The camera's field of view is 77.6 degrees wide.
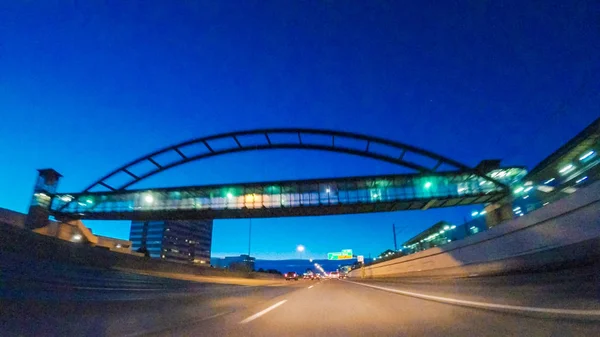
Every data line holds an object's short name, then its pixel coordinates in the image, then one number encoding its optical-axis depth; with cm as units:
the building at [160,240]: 19575
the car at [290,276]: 7950
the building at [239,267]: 8119
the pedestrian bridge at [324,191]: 4859
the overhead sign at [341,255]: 12525
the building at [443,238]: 2378
